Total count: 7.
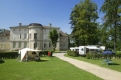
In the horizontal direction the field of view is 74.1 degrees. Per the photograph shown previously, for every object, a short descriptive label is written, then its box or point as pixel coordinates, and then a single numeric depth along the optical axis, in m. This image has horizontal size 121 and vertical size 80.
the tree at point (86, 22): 20.98
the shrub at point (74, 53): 17.46
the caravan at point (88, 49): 17.09
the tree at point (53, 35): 23.91
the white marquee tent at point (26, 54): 12.72
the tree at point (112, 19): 16.17
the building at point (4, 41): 32.68
